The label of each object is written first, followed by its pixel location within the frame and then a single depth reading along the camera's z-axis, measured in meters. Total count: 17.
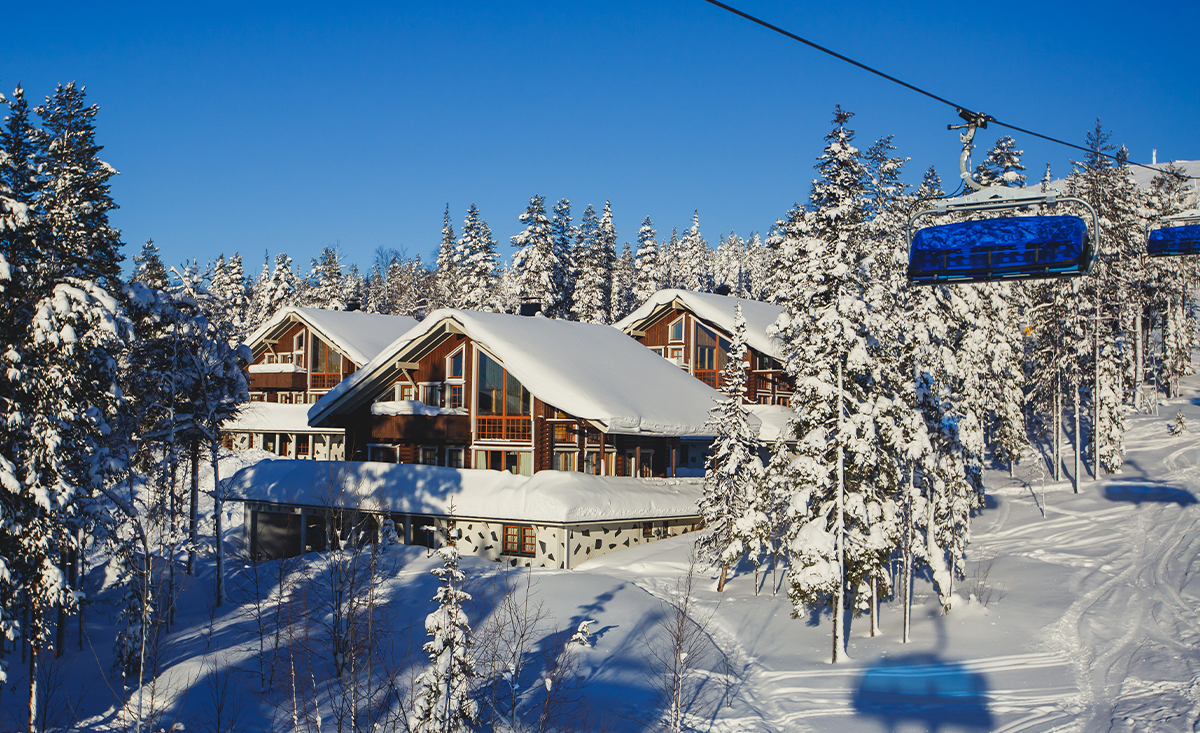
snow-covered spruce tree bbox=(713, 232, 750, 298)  102.19
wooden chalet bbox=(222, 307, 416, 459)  50.78
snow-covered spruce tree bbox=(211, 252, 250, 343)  73.36
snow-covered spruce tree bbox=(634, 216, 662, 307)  72.50
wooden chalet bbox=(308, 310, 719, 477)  31.19
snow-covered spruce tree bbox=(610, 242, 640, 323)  77.77
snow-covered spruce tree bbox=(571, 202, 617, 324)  66.81
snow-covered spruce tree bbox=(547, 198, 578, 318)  63.25
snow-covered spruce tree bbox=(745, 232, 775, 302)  104.32
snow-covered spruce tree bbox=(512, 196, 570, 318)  61.00
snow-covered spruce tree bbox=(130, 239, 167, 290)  80.66
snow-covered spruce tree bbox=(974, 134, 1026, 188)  38.31
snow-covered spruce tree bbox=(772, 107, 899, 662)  21.25
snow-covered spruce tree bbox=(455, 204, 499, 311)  62.47
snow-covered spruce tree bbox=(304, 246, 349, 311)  73.56
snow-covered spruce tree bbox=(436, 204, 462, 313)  79.44
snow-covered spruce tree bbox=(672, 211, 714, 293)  85.38
